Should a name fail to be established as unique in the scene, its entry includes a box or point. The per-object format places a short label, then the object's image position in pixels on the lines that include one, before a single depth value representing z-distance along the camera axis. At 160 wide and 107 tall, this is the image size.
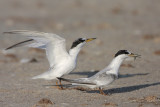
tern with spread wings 13.41
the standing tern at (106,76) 12.20
